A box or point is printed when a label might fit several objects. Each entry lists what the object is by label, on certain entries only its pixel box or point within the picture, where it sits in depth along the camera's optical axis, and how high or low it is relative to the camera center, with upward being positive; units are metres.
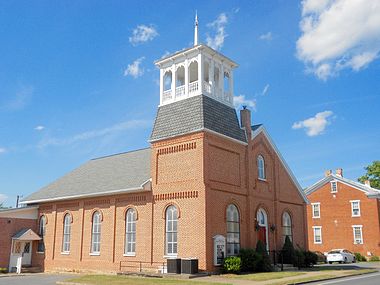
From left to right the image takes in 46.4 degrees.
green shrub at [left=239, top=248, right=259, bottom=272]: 25.01 -1.02
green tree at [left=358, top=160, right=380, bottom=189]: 66.07 +10.01
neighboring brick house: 47.19 +2.88
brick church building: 25.06 +2.84
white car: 39.53 -1.25
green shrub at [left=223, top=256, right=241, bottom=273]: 23.77 -1.24
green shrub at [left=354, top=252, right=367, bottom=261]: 45.03 -1.51
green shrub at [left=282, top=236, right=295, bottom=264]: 28.99 -0.67
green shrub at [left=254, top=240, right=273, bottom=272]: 25.39 -1.10
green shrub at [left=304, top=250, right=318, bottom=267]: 30.34 -1.11
